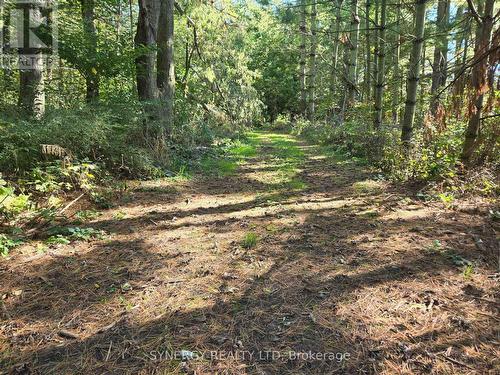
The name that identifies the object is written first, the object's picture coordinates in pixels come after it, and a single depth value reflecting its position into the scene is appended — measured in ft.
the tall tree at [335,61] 44.41
